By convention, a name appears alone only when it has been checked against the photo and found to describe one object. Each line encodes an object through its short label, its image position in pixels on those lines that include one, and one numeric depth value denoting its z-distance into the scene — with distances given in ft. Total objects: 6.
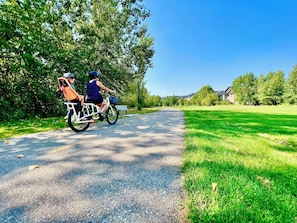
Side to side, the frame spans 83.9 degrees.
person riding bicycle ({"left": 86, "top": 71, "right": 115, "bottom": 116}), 18.69
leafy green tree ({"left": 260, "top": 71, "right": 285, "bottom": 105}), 177.17
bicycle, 16.07
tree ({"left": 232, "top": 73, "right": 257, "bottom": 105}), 212.64
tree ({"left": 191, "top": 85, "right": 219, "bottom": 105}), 195.52
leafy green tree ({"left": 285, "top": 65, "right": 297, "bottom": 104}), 161.68
